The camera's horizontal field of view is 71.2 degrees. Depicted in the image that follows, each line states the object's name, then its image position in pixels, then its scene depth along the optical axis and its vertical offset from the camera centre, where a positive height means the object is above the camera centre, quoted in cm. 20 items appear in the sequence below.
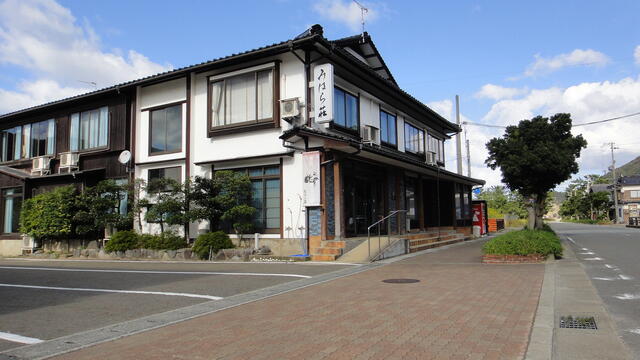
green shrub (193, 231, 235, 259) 1507 -72
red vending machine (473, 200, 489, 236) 2854 +28
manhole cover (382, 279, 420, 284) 932 -130
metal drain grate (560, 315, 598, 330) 554 -135
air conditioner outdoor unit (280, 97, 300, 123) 1495 +377
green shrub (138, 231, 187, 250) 1622 -71
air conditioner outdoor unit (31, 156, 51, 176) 2172 +286
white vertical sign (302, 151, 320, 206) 1441 +143
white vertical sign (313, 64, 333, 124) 1463 +423
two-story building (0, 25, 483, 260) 1484 +342
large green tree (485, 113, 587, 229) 1820 +261
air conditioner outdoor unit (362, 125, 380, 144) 1820 +353
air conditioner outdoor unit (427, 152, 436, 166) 2453 +335
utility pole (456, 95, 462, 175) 3033 +478
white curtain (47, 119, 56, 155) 2236 +443
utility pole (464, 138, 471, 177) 3848 +478
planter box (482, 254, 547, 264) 1230 -113
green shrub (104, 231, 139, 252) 1706 -73
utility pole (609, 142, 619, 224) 6172 +284
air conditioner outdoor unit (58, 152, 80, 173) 2083 +293
